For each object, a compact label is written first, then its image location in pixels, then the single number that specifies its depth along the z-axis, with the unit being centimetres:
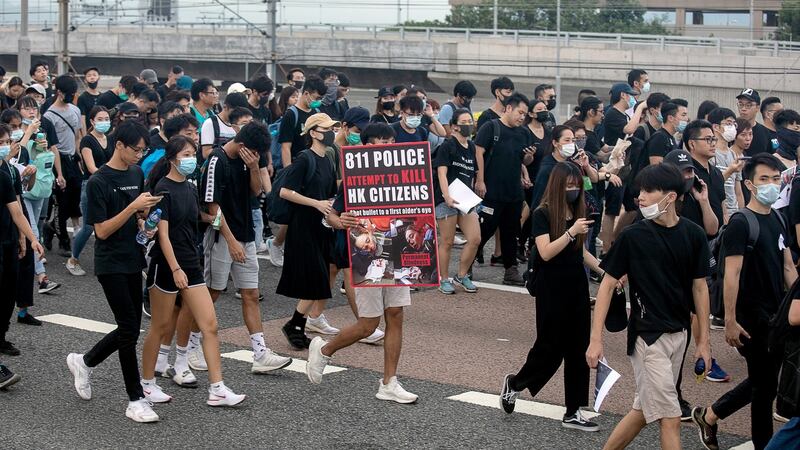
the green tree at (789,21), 6081
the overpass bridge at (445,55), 4638
